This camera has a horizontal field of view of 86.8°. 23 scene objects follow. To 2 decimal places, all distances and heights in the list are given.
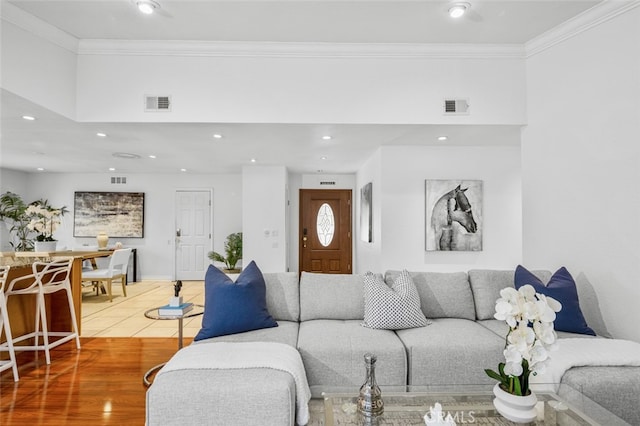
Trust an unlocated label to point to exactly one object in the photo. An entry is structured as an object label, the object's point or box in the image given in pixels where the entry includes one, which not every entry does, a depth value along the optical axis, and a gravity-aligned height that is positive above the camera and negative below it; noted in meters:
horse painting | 4.27 +0.08
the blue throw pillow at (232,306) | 2.30 -0.58
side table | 2.50 -0.71
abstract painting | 7.16 +0.18
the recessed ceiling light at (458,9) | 2.51 +1.61
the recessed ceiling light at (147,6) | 2.47 +1.61
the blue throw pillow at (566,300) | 2.37 -0.55
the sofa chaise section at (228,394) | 1.58 -0.82
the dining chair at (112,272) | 5.22 -0.79
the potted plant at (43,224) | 3.85 -0.02
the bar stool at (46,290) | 3.01 -0.63
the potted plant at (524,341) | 1.27 -0.44
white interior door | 7.26 -0.23
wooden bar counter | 3.16 -0.82
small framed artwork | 5.15 +0.15
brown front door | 7.09 -0.17
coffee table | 1.41 -0.82
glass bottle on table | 1.41 -0.73
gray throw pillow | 2.42 -0.61
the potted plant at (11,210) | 4.72 +0.19
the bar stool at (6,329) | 2.62 -0.86
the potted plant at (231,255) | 6.68 -0.64
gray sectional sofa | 1.60 -0.78
